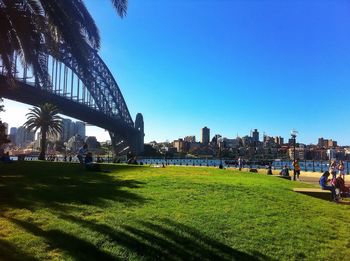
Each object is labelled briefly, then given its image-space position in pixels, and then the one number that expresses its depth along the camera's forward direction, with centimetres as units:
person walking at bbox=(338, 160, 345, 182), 2017
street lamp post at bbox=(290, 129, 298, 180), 4518
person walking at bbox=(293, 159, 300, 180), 2725
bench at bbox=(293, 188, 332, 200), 1322
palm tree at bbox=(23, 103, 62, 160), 5666
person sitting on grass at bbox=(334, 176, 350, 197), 1467
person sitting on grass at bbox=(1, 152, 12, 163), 2278
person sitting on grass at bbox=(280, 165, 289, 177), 2915
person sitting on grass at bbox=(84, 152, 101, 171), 1627
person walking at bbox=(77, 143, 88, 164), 2159
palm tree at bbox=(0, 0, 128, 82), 1011
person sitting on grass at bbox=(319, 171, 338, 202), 1374
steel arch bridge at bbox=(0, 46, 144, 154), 5273
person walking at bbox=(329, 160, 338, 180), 1802
